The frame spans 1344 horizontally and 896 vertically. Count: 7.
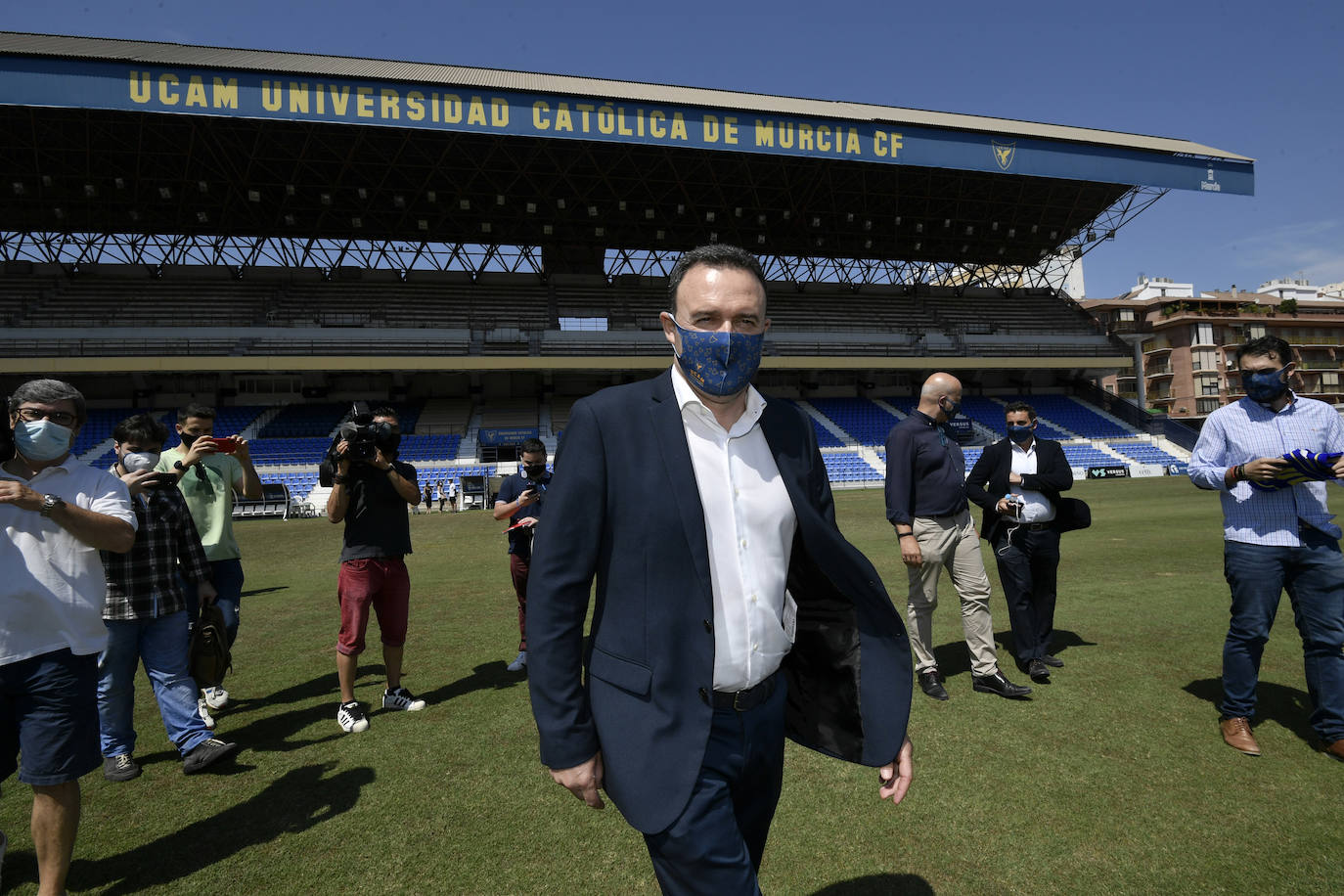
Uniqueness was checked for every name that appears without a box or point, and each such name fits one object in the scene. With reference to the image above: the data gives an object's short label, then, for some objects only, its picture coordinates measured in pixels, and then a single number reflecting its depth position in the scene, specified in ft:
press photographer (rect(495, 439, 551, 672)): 18.90
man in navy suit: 5.08
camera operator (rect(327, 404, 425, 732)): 14.65
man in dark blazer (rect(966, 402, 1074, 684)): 16.85
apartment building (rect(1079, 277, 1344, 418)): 201.77
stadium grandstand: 78.38
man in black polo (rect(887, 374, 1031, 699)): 15.57
